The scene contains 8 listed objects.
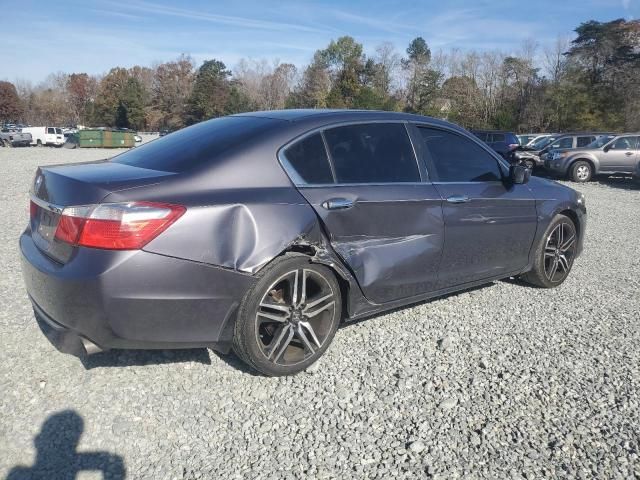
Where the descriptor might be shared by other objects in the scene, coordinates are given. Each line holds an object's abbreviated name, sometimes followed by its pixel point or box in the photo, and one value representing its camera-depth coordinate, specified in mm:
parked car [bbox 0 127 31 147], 41031
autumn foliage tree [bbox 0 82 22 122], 89069
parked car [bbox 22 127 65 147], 44125
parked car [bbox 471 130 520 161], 20861
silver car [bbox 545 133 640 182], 17031
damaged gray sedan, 2543
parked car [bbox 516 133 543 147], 24547
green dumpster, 42334
